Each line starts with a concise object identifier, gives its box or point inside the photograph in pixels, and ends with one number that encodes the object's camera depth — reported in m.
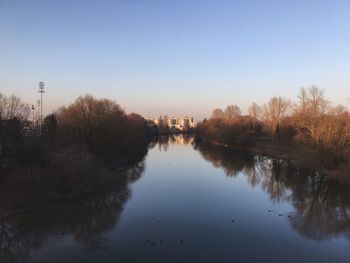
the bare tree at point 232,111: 95.75
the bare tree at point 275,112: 62.83
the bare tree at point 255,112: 80.10
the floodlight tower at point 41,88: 41.38
